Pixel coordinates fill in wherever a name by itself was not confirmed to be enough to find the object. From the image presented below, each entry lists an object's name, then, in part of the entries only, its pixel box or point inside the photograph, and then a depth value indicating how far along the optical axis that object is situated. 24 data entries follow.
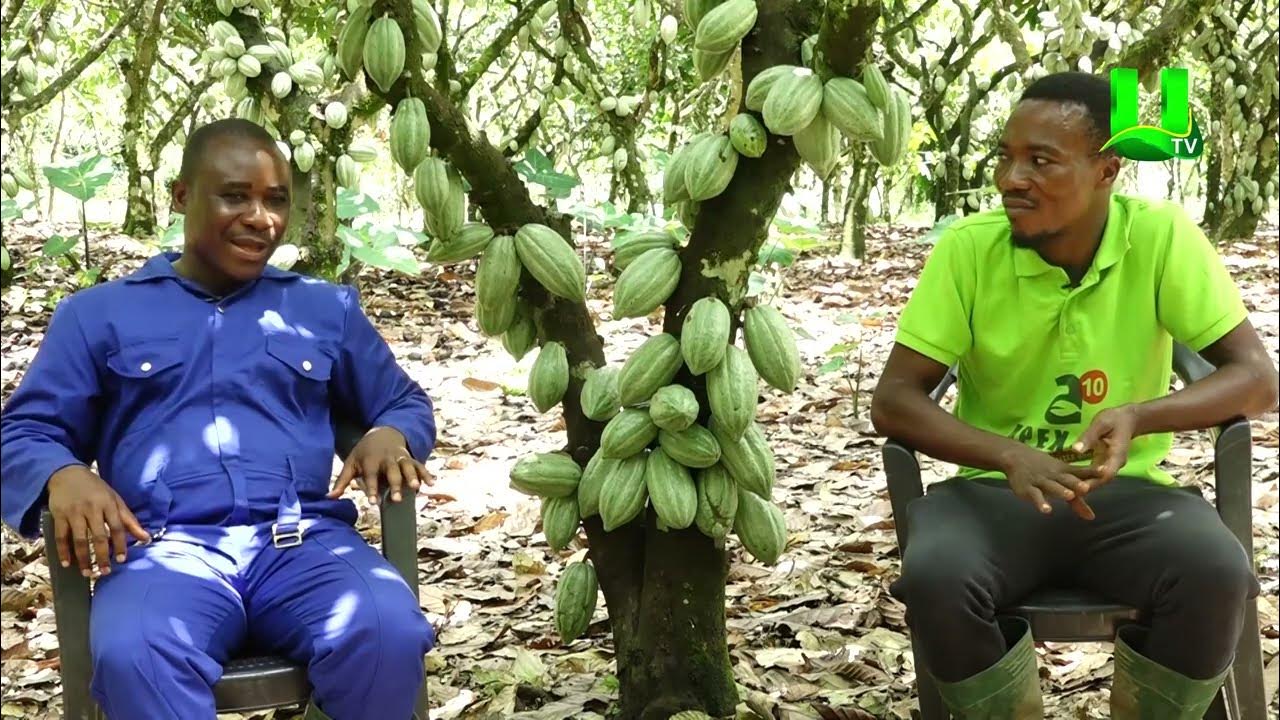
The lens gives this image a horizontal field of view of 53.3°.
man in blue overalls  1.65
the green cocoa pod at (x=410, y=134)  1.97
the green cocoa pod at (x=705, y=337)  1.90
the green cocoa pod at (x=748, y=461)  1.96
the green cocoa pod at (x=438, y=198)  2.01
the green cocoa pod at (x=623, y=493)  1.99
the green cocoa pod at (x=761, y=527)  2.03
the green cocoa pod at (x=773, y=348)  1.96
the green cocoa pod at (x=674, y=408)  1.89
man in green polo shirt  1.72
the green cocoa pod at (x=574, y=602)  2.17
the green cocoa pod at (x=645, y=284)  1.98
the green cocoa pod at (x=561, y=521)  2.09
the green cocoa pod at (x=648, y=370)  1.96
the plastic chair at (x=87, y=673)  1.63
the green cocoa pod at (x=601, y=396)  2.06
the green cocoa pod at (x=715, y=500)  1.99
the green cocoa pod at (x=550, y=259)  2.02
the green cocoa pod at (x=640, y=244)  2.05
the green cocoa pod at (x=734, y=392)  1.90
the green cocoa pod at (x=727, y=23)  1.88
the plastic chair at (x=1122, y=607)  1.76
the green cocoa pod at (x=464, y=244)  2.07
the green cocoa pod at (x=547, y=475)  2.07
